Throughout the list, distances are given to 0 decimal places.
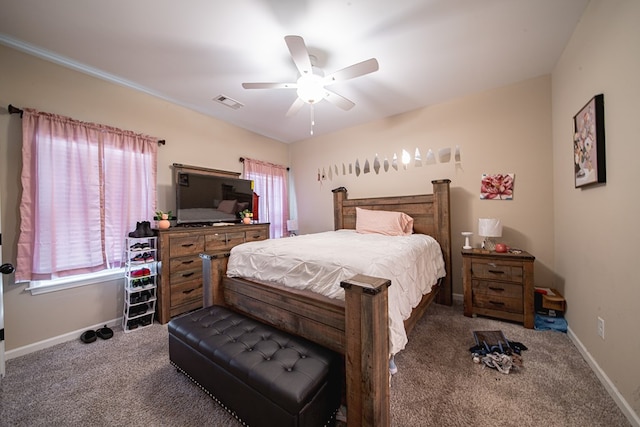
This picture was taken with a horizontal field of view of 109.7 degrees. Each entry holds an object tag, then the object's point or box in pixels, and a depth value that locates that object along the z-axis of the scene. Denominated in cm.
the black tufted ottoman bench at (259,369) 104
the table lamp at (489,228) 255
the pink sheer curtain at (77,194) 206
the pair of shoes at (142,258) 249
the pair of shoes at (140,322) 246
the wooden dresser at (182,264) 257
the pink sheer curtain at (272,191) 416
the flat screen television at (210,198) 294
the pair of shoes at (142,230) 248
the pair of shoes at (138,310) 247
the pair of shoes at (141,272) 247
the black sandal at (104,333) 226
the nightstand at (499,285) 228
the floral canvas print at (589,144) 158
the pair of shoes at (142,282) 248
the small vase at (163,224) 263
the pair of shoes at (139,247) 249
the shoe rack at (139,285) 244
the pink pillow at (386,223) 301
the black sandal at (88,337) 220
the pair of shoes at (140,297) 248
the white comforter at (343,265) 142
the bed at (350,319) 108
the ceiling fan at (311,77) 172
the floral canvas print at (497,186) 279
